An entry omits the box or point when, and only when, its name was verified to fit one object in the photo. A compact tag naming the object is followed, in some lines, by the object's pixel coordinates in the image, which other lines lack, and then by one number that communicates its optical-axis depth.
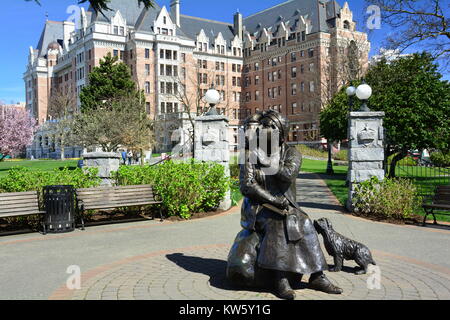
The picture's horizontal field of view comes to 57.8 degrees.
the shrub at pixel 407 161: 37.90
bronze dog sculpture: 5.71
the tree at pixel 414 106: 17.89
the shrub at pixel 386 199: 10.23
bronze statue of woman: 4.79
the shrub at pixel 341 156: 45.83
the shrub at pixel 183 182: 10.66
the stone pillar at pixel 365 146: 11.02
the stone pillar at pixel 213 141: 11.91
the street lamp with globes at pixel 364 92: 11.12
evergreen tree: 42.53
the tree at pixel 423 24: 15.15
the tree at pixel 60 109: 47.27
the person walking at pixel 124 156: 36.01
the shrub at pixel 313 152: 49.88
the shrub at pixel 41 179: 10.21
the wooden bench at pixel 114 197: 9.75
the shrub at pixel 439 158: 36.44
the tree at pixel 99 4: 9.37
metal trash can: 9.12
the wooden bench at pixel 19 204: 8.74
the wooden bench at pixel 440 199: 9.41
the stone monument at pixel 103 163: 11.88
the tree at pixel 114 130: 29.36
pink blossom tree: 45.88
